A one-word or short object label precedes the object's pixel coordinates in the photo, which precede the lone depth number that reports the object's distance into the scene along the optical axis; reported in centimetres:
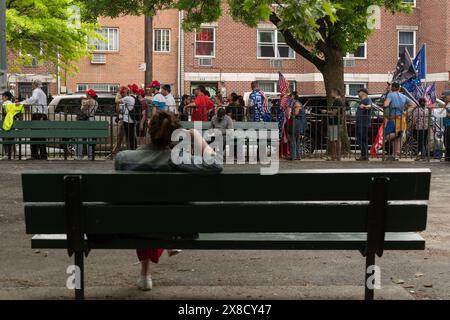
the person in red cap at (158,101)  1806
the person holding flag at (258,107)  1827
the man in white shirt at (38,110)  1792
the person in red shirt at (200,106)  1806
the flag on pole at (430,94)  2062
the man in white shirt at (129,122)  1792
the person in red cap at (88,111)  1797
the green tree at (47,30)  2898
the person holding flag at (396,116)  1759
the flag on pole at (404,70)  2014
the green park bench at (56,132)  1745
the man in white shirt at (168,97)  1873
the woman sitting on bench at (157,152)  500
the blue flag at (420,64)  2084
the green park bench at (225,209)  465
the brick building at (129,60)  4219
